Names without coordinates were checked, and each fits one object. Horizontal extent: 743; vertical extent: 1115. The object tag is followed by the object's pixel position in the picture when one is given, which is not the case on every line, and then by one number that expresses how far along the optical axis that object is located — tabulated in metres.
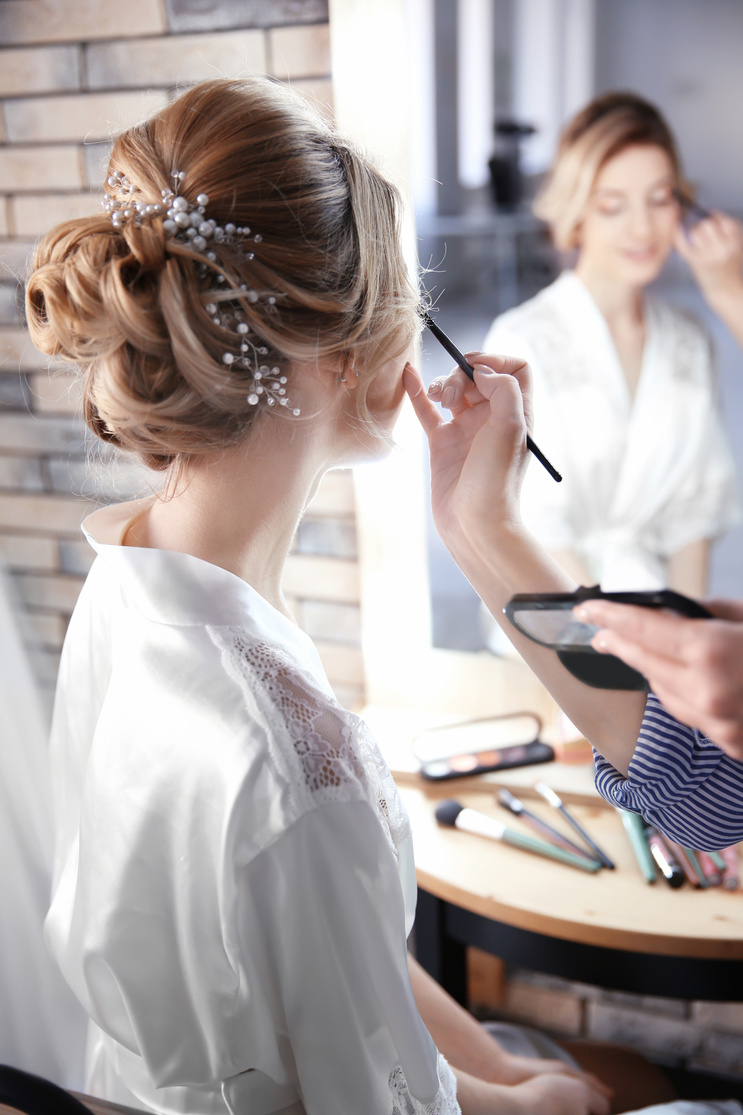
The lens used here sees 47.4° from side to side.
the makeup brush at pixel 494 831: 1.12
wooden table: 1.01
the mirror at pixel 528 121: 1.02
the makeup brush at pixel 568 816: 1.12
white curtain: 1.07
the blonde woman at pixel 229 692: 0.64
